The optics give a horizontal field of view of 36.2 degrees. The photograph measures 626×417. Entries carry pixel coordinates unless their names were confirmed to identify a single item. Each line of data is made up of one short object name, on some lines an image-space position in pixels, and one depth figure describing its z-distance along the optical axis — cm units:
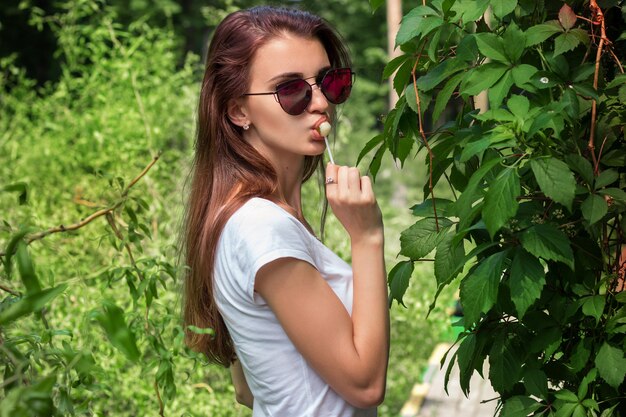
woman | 199
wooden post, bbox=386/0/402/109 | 1433
